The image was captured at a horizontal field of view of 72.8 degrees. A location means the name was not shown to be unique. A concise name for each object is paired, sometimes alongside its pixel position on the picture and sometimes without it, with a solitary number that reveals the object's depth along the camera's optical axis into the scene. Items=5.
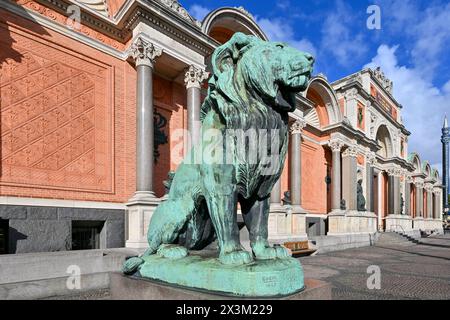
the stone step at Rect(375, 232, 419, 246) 20.92
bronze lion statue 1.69
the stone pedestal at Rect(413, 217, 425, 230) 35.12
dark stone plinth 1.52
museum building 7.73
